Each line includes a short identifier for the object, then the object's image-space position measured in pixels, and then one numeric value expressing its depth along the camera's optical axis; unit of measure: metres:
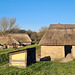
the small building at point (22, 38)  49.31
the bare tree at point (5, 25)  60.69
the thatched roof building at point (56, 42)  19.92
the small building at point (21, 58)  11.72
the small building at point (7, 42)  39.12
